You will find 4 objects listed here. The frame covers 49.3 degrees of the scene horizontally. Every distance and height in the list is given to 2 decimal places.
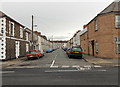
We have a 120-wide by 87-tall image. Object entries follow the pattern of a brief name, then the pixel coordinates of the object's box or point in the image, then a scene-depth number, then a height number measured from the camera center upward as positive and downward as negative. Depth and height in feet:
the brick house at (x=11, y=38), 60.18 +4.00
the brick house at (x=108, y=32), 61.82 +6.64
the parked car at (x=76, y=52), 68.97 -3.36
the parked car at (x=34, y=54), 67.92 -4.41
